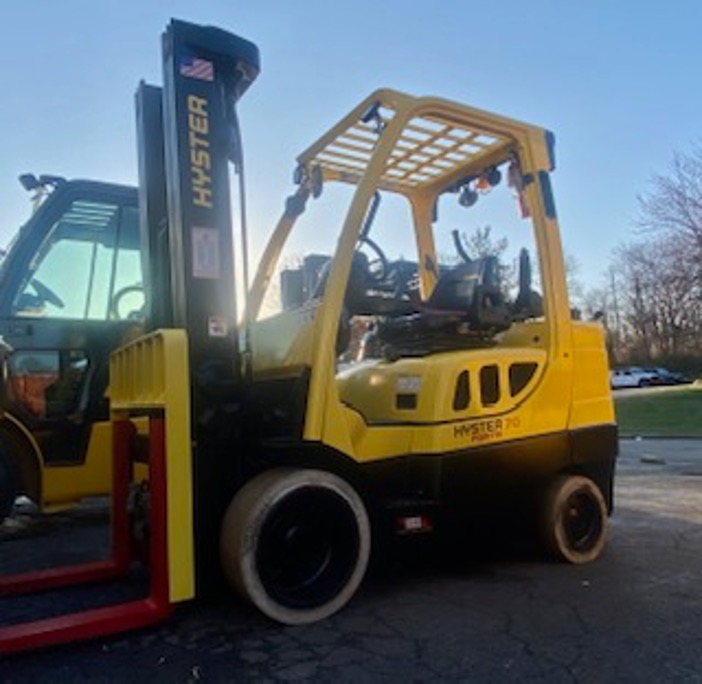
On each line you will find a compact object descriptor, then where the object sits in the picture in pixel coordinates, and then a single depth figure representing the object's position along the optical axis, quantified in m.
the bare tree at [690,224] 26.19
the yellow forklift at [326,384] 3.70
